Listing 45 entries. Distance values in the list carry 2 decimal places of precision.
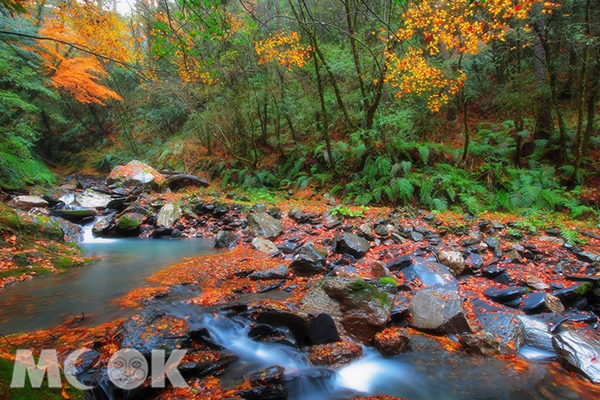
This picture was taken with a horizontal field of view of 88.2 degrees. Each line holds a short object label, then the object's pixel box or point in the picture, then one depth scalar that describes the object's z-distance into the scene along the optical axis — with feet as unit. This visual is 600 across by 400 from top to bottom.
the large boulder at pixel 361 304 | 12.50
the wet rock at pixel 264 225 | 25.49
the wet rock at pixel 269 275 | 17.33
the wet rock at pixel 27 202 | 29.48
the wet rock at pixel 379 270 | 16.77
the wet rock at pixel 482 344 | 11.31
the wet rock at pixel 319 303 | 13.24
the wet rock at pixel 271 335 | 11.64
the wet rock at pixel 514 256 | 17.49
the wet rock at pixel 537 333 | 11.67
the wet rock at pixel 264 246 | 22.34
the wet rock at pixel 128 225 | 29.32
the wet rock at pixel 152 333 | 9.85
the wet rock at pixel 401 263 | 17.56
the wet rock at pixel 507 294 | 14.34
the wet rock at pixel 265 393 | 8.61
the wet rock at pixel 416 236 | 21.32
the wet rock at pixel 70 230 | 26.84
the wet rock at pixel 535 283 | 14.79
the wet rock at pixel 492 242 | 19.19
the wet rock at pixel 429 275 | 15.72
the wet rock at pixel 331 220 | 25.49
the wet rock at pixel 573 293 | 13.84
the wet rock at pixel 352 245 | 19.97
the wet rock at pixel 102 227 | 29.27
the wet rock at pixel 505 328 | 11.72
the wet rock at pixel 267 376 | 9.55
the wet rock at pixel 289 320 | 11.83
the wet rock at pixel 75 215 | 30.41
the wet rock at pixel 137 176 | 43.52
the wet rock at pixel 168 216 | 30.60
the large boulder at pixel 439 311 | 12.46
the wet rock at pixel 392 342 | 11.60
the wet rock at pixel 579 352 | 10.01
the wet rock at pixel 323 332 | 11.76
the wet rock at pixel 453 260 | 17.06
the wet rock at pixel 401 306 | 13.21
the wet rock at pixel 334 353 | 10.98
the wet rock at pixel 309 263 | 18.02
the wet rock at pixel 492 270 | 16.34
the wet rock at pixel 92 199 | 35.57
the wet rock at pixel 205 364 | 9.33
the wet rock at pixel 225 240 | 25.05
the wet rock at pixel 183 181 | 46.70
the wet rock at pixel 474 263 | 17.19
